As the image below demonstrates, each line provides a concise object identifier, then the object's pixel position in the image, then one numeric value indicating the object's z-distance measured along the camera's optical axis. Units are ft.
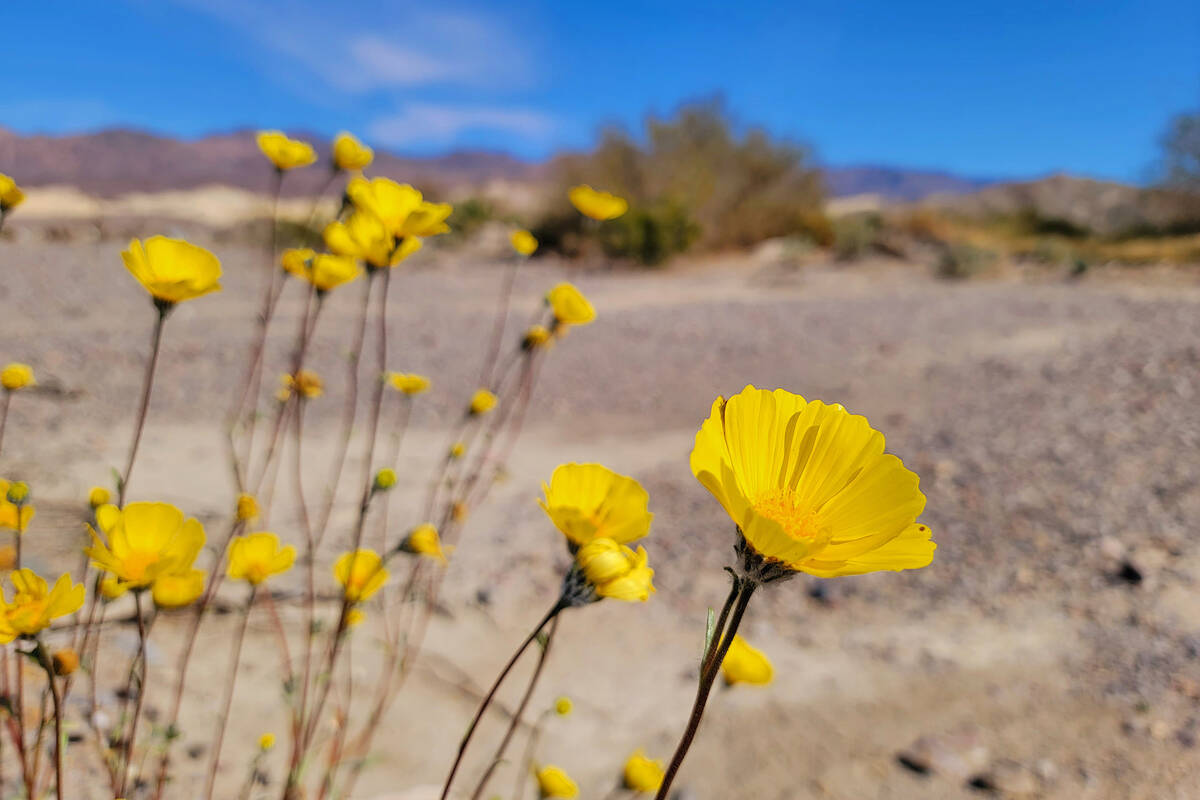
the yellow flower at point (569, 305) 2.28
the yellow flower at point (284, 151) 2.25
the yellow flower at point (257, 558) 1.93
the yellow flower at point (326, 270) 2.20
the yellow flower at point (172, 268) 1.68
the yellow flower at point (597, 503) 1.48
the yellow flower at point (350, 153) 2.31
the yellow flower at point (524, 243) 2.53
